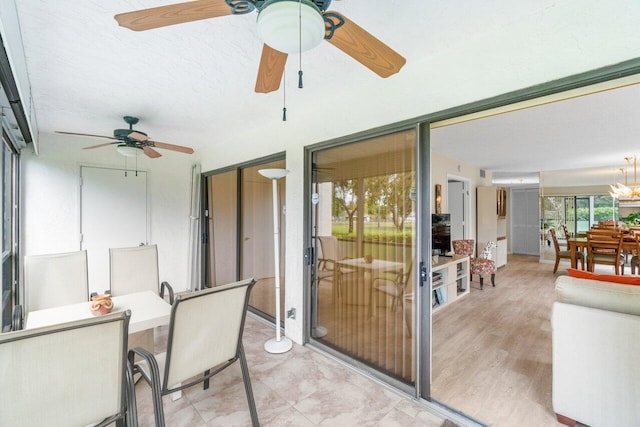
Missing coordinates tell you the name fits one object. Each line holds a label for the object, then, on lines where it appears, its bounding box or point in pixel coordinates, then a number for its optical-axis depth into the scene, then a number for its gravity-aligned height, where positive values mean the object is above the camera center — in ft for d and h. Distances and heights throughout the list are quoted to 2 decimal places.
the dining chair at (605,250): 16.62 -2.40
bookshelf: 13.42 -3.36
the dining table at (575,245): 17.19 -2.27
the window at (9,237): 10.24 -0.79
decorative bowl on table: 6.78 -2.16
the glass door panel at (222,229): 14.01 -0.79
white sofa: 5.42 -2.88
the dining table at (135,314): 6.38 -2.36
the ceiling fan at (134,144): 9.75 +2.49
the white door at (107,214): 13.60 +0.05
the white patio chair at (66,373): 3.63 -2.20
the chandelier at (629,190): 18.16 +1.29
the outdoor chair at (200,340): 5.08 -2.46
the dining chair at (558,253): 20.35 -3.08
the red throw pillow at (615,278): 7.14 -1.73
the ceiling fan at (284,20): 3.24 +2.38
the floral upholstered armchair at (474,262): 16.69 -2.98
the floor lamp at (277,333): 9.53 -4.16
